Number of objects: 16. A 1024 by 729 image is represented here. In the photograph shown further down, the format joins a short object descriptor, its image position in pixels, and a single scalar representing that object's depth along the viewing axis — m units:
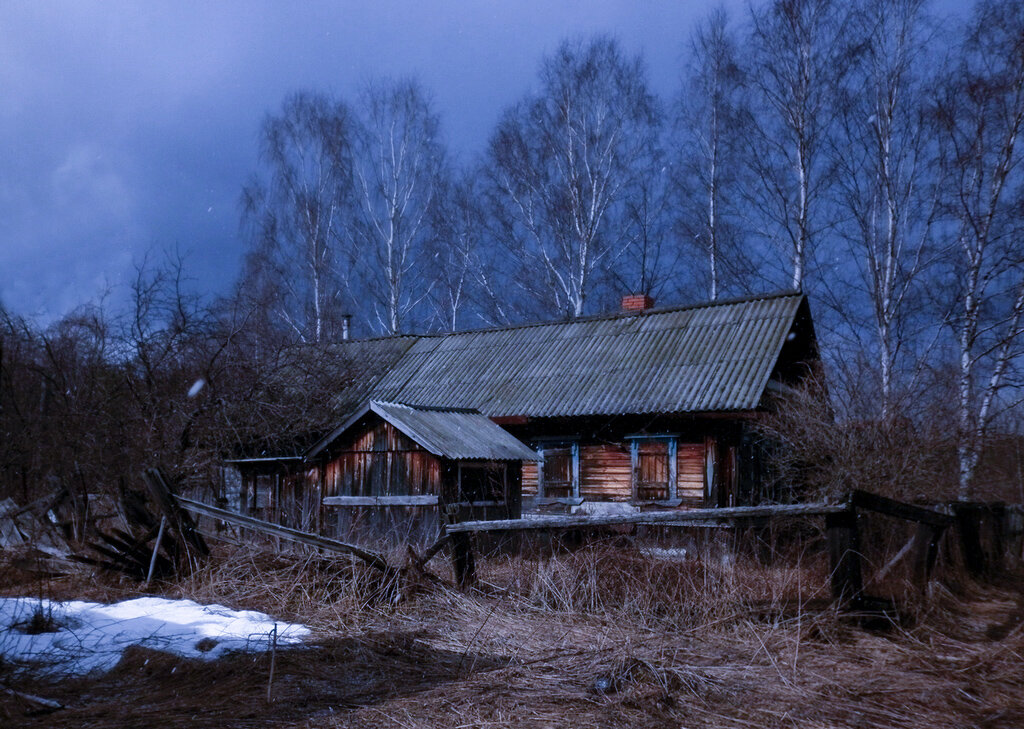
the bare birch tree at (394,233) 27.06
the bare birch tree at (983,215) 16.78
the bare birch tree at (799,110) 19.97
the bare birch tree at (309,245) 27.56
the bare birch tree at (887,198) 18.58
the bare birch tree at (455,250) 27.84
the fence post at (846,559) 6.36
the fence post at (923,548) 7.55
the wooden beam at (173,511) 8.18
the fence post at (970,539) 9.27
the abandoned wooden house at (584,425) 13.48
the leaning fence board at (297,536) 7.52
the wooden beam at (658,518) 6.58
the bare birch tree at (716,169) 21.86
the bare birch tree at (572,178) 24.16
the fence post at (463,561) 7.62
